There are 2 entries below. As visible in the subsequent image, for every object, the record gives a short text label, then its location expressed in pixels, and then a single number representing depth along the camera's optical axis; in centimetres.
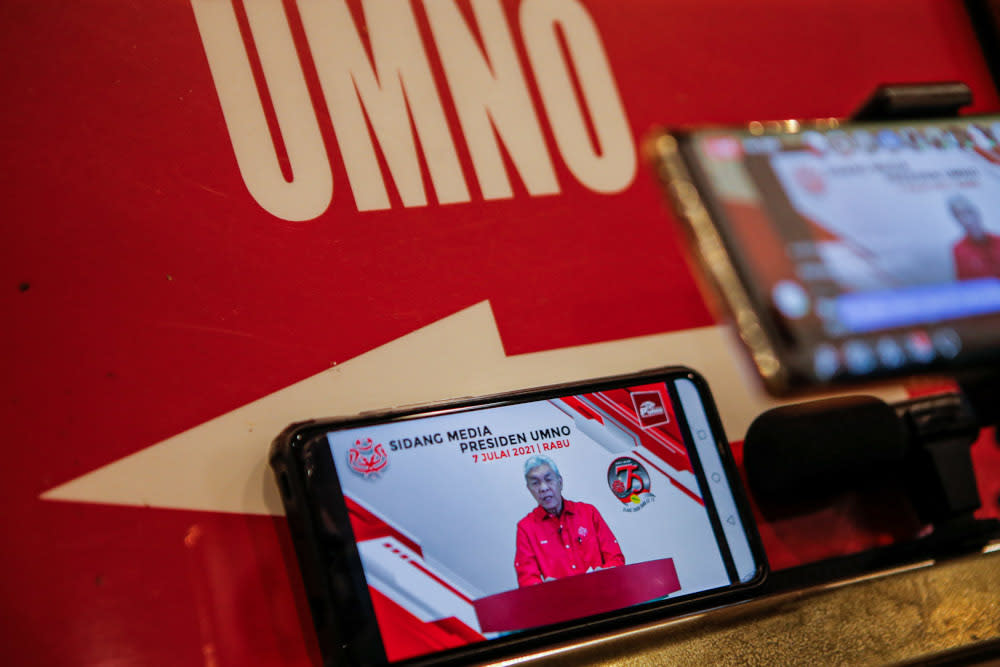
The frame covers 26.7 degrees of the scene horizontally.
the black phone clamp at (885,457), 74
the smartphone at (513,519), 67
